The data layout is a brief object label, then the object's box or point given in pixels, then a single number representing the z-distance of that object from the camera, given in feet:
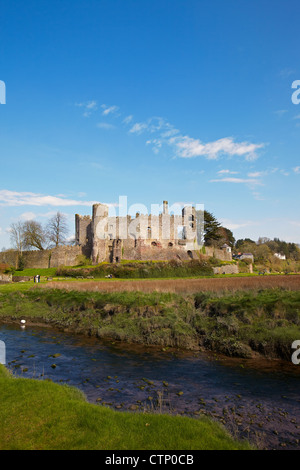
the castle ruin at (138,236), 193.98
